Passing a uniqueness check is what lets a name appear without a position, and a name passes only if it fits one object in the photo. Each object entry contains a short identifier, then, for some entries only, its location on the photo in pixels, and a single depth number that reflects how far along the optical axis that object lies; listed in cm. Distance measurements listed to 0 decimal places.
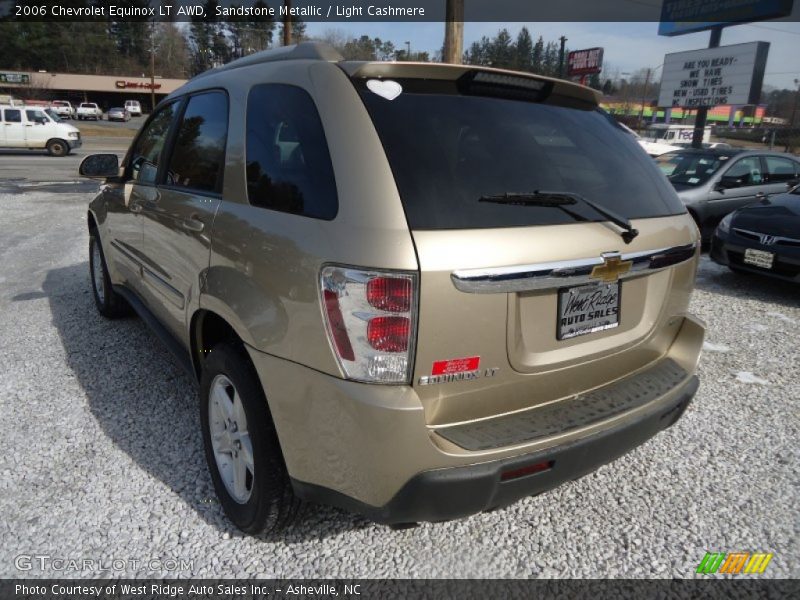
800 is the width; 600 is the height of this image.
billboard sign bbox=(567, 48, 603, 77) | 4169
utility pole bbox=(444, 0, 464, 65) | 1141
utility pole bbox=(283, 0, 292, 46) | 2036
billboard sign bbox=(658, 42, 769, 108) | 1795
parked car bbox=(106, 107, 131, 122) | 5962
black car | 566
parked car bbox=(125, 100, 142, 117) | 6714
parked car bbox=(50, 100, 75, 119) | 5672
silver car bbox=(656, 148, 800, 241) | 802
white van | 2230
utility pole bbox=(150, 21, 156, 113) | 6328
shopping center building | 6299
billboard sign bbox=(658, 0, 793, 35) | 1800
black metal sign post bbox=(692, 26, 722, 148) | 1917
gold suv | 165
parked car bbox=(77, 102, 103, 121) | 6038
